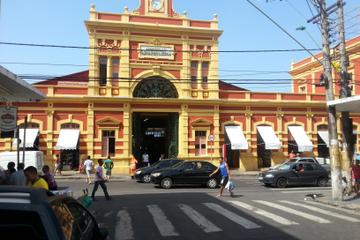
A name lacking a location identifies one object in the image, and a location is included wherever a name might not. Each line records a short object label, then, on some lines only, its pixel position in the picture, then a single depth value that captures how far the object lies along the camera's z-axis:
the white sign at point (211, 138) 36.64
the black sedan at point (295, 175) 25.12
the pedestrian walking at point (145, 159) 36.34
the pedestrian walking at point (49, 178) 13.84
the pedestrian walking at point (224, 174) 19.40
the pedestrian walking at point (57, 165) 33.53
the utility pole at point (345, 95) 19.09
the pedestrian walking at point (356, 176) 18.75
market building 35.34
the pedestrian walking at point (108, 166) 29.36
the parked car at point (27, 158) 24.08
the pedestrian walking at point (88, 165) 27.82
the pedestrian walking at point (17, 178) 12.73
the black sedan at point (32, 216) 3.48
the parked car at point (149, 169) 27.51
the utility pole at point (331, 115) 17.55
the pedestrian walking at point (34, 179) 10.52
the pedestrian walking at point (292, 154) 38.41
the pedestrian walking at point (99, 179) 18.05
